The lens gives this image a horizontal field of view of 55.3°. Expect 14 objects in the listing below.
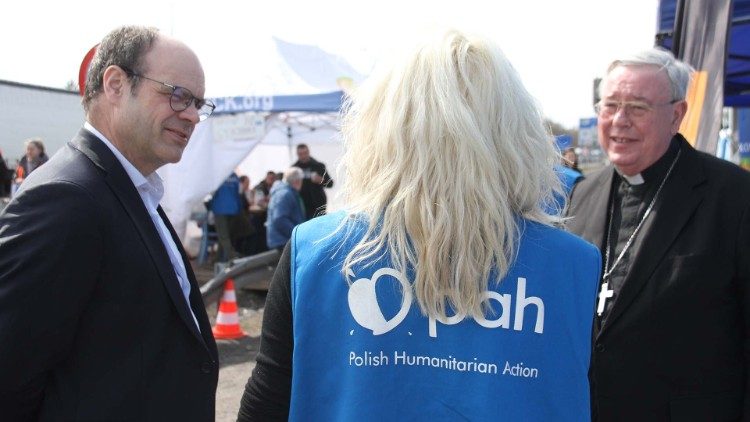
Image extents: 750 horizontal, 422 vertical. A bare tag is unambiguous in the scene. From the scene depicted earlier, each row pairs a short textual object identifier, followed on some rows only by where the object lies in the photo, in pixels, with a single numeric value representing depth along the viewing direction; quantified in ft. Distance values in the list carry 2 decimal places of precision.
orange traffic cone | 24.86
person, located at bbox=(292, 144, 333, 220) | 37.70
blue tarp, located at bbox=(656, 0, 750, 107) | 13.85
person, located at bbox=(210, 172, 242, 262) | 38.81
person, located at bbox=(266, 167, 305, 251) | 29.60
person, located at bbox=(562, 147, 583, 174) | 45.10
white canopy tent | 32.94
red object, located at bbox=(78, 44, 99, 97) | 9.32
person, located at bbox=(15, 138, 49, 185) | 46.96
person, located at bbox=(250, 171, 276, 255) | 43.65
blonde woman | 4.53
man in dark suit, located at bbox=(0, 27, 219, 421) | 5.02
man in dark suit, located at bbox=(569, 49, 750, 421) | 7.95
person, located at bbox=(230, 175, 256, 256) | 40.34
